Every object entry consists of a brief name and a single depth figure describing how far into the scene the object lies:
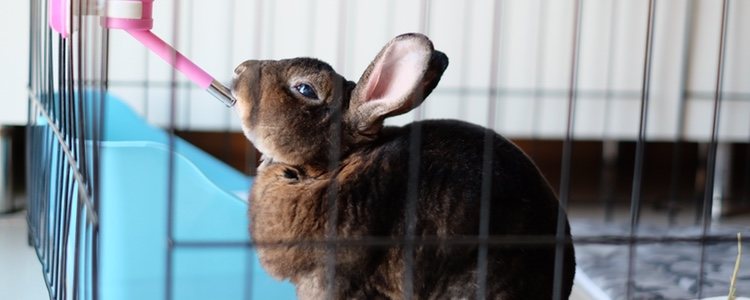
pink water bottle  1.36
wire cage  1.61
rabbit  1.35
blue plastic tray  1.54
